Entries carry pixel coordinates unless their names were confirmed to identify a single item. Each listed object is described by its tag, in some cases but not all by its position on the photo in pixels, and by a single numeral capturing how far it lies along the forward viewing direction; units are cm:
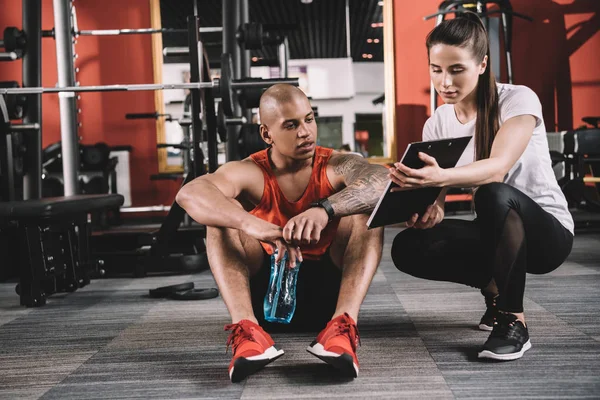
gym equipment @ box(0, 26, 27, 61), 344
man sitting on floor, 151
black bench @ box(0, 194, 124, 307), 260
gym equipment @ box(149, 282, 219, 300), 270
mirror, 660
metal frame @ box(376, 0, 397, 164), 654
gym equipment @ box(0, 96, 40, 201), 327
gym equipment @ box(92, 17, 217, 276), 308
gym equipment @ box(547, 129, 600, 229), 474
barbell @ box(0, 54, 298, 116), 287
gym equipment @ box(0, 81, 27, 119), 343
